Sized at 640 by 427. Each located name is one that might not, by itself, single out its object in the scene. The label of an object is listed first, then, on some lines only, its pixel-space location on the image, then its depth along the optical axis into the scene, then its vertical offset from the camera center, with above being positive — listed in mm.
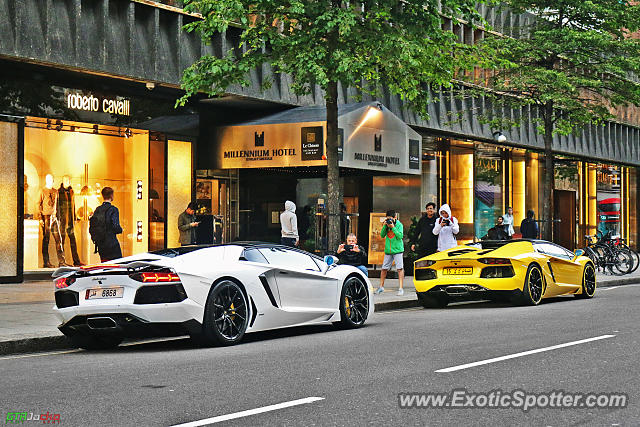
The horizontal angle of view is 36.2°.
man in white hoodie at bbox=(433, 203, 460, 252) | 20438 -263
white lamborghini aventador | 10531 -848
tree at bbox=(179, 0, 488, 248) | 17453 +3223
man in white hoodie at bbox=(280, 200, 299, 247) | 21125 -131
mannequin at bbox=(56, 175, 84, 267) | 21422 +175
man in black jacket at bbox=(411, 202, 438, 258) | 20859 -353
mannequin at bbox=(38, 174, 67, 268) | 20984 +133
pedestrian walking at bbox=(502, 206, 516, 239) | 29283 -158
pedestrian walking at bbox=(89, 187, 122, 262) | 15336 -146
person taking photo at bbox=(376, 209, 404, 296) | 19406 -544
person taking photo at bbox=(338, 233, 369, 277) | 17672 -610
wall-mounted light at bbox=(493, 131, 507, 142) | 32750 +2773
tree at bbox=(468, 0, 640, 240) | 27219 +4563
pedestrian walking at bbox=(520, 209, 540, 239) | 27219 -342
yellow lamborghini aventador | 16656 -975
